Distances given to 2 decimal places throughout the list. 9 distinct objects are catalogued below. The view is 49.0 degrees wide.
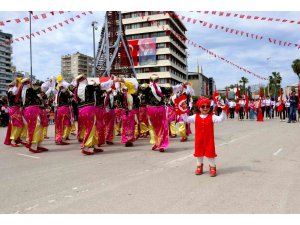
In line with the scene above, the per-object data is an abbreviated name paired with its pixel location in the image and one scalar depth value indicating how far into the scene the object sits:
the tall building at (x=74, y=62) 165.88
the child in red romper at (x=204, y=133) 6.13
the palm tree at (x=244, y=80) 105.88
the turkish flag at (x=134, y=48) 71.50
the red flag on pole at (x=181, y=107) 7.64
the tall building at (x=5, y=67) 111.34
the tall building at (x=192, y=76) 97.63
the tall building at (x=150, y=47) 71.56
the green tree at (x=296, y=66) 64.75
